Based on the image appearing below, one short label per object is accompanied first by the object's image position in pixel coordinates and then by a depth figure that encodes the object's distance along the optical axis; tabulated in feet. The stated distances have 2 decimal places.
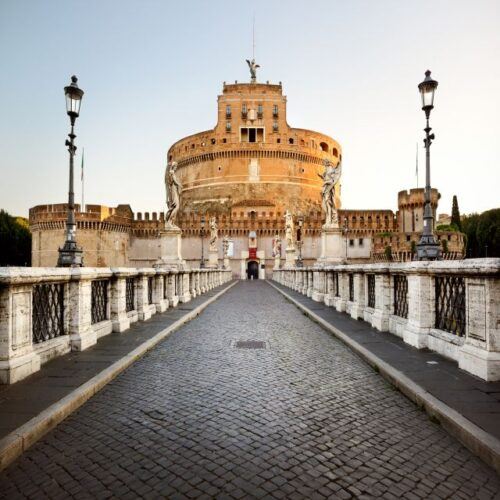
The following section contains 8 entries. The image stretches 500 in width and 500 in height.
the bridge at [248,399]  9.40
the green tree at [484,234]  180.37
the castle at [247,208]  205.77
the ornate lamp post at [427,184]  32.16
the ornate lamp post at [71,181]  32.45
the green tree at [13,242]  211.82
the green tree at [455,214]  213.34
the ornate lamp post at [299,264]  107.32
